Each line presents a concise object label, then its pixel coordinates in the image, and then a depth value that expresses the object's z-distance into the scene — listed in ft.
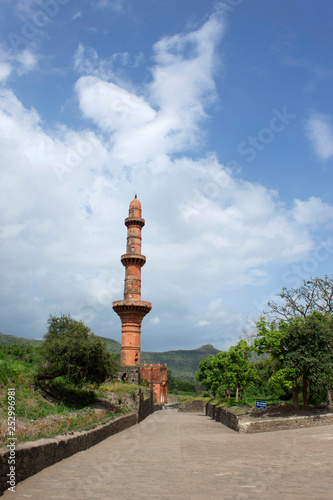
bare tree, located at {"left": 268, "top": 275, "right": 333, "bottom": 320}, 101.40
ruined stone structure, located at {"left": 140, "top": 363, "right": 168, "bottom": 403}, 172.85
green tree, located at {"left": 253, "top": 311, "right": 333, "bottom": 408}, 65.67
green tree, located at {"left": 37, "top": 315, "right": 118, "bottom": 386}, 69.33
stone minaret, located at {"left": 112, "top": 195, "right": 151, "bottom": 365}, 156.04
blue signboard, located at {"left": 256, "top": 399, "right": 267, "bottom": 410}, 65.18
